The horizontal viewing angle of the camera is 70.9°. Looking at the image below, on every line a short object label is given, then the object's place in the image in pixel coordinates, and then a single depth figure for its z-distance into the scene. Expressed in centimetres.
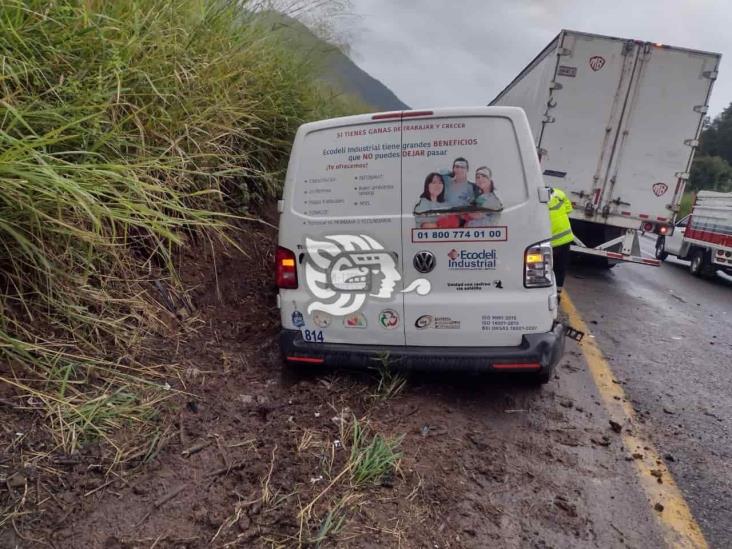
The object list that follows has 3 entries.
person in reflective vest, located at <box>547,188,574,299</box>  504
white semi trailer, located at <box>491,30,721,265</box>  800
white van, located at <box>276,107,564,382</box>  317
